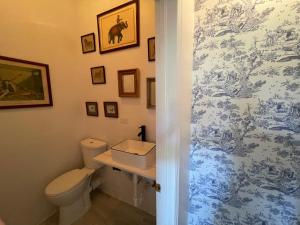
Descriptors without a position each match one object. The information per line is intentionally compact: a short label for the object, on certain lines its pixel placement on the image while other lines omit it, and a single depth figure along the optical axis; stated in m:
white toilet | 1.54
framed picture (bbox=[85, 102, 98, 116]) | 1.96
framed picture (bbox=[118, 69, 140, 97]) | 1.58
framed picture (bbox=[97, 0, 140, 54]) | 1.49
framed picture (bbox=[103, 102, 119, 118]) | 1.79
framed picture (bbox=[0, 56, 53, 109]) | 1.39
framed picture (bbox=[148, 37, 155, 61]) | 1.42
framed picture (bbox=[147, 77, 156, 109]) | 1.50
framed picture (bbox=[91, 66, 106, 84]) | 1.82
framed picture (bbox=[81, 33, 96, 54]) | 1.82
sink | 1.31
